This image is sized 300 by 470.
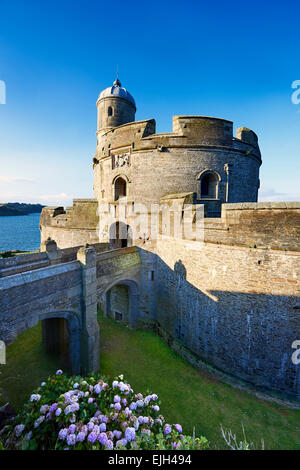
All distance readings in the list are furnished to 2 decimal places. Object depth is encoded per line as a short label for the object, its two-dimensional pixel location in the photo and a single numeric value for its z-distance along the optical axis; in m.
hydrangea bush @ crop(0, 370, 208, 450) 3.98
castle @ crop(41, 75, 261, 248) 13.23
